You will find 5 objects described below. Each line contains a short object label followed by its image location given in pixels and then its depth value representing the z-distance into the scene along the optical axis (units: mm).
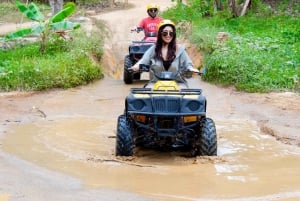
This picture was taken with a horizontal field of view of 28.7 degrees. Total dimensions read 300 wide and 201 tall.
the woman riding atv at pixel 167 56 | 7977
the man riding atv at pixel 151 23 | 15016
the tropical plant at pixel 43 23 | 14156
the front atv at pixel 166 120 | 7051
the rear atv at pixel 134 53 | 14016
